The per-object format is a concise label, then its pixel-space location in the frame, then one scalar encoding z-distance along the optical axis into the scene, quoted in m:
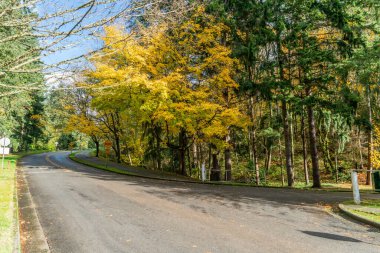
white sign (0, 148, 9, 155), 19.98
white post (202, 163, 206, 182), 17.55
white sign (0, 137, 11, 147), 19.83
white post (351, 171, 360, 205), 9.09
